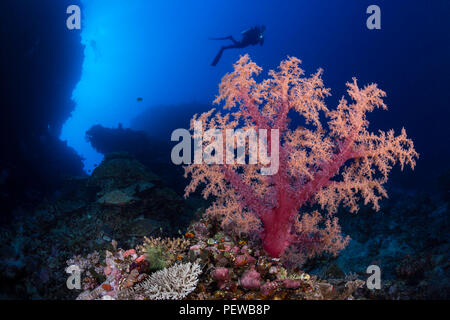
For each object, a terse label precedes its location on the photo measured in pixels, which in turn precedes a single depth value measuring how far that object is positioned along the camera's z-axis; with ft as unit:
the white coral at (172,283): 10.01
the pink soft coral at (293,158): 11.05
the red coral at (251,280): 10.28
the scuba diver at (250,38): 60.03
